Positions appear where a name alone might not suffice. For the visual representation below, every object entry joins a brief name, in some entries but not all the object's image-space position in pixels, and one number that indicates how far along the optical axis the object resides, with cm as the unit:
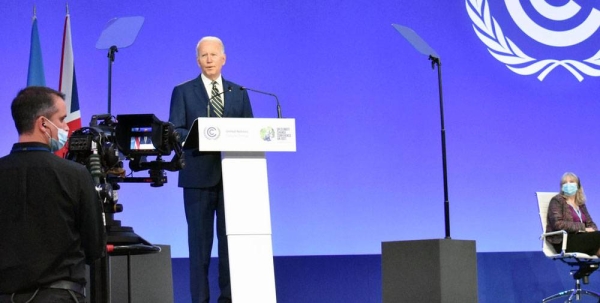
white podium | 778
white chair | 1342
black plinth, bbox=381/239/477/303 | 1011
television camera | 658
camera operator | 535
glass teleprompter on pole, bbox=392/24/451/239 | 1130
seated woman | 1375
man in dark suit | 841
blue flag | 1095
